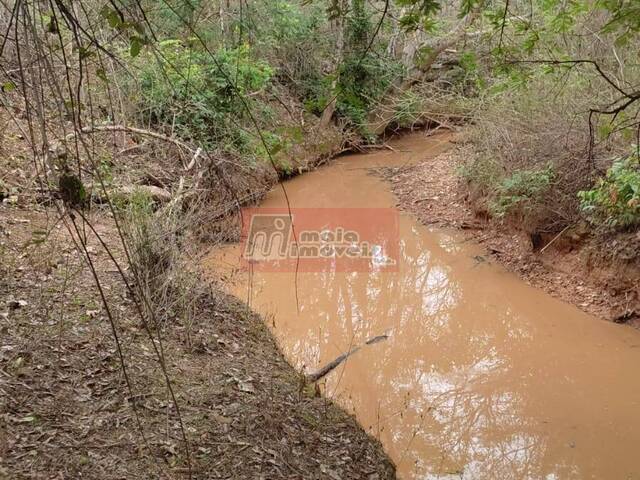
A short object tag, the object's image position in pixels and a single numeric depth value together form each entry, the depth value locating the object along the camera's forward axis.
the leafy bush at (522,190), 7.18
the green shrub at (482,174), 8.34
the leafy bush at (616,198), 5.79
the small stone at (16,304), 4.17
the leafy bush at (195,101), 8.53
